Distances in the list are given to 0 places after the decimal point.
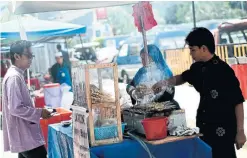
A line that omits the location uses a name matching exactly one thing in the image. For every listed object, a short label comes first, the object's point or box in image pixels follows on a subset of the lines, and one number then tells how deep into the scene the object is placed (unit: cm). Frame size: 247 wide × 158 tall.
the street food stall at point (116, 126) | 290
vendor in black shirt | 318
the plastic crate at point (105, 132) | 293
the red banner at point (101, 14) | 2738
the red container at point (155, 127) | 285
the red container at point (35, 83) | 1133
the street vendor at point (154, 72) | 379
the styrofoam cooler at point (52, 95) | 874
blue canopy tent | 841
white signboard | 288
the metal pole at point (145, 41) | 388
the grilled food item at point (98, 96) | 293
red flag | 410
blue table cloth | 295
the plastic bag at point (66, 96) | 855
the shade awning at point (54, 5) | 530
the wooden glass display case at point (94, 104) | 290
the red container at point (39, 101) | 848
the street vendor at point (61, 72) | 962
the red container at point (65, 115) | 514
